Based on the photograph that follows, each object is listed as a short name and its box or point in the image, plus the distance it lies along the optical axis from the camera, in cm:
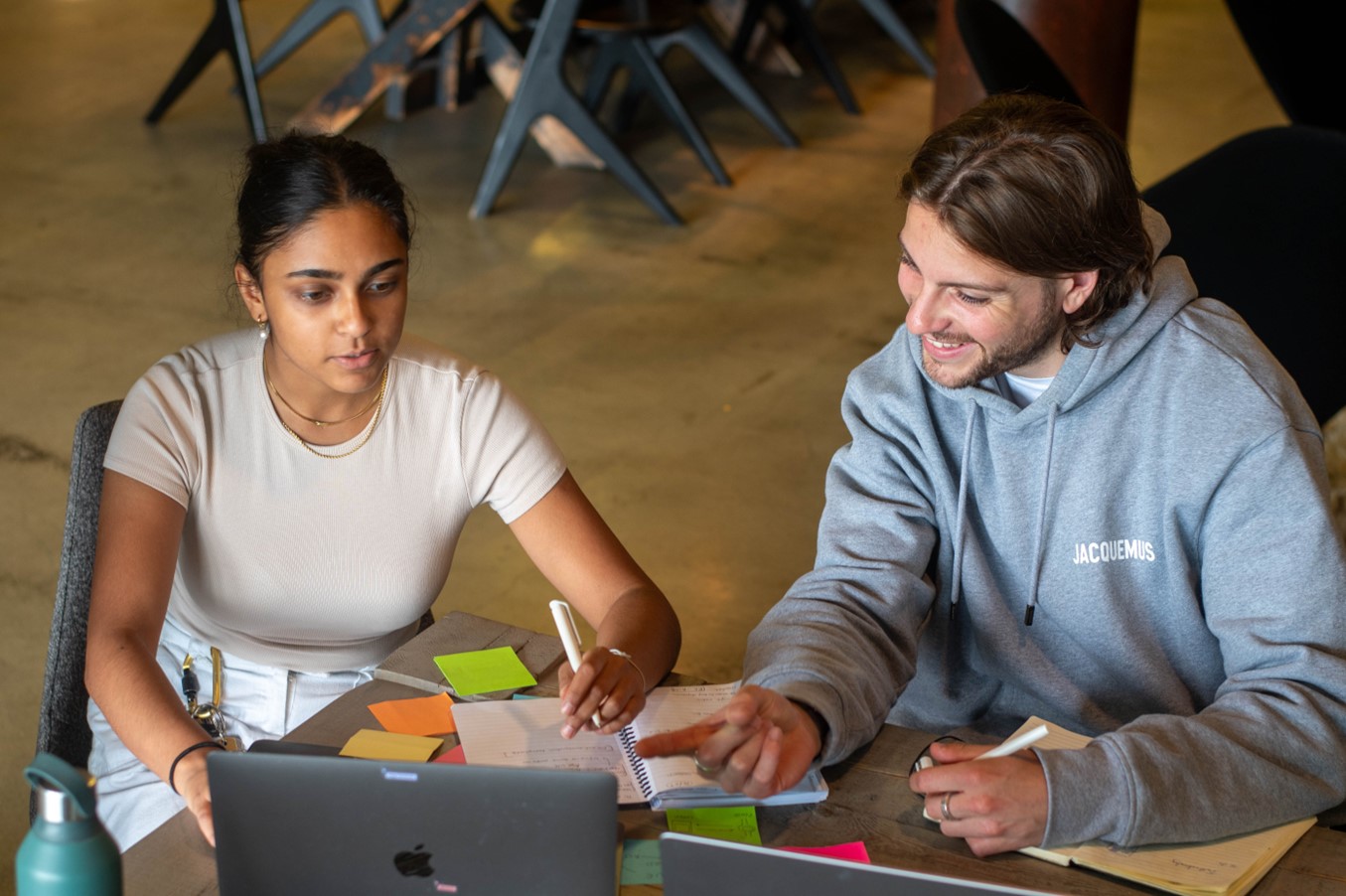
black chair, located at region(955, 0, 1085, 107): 260
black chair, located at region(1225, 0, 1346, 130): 365
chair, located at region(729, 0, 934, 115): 621
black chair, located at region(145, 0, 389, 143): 525
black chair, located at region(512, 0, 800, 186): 507
